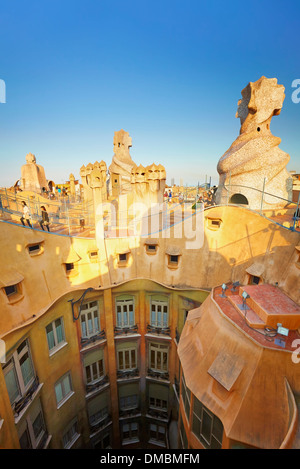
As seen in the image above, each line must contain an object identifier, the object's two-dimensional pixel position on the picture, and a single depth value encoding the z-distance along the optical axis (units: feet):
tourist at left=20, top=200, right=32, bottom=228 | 42.29
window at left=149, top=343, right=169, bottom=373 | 59.00
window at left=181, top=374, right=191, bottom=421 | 36.09
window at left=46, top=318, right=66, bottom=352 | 45.37
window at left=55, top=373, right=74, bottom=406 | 47.93
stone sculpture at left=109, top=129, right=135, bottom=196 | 100.78
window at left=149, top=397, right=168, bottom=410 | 61.87
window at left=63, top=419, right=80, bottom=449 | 50.34
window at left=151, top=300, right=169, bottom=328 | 57.16
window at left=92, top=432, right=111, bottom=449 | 58.56
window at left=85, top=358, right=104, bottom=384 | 54.75
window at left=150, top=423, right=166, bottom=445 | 63.00
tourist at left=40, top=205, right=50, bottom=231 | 47.42
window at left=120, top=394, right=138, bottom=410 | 61.62
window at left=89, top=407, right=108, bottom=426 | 57.06
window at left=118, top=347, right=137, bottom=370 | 58.80
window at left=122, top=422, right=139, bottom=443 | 63.36
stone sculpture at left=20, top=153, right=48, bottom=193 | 106.52
